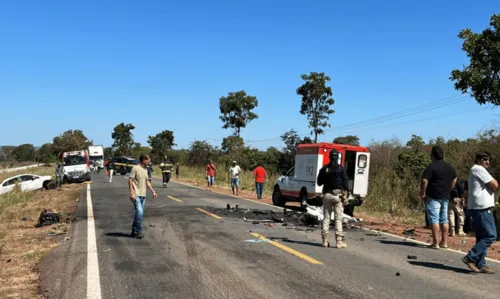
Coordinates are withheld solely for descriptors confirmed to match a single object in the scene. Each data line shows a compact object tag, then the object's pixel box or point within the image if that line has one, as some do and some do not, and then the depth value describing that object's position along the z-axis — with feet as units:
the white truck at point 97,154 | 191.85
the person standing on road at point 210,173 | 87.59
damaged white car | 91.45
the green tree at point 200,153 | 169.17
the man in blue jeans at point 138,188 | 32.09
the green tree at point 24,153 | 349.61
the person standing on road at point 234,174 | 77.51
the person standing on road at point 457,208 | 38.05
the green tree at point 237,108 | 178.09
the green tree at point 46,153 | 273.52
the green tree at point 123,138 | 302.86
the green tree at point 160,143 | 245.04
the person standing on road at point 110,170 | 114.11
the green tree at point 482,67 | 39.99
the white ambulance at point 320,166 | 51.98
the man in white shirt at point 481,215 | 22.43
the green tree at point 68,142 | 253.03
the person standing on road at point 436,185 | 28.96
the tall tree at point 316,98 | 132.36
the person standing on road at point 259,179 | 71.87
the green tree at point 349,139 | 212.70
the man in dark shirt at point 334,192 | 28.53
